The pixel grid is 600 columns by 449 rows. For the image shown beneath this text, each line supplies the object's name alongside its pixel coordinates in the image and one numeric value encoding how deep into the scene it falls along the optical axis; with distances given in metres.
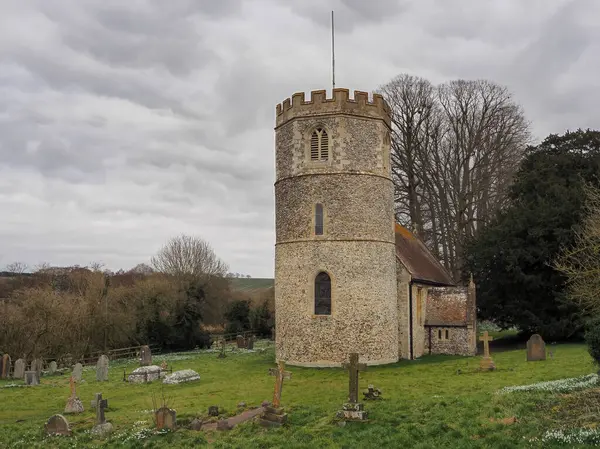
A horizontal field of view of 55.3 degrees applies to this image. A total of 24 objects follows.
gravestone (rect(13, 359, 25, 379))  23.11
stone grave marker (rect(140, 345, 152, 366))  25.47
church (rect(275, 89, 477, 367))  20.08
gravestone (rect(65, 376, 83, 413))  14.53
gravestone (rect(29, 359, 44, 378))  22.08
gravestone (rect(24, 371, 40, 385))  20.52
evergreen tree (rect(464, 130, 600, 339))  25.56
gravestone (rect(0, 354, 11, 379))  23.23
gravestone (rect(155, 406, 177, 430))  11.88
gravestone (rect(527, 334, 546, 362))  18.77
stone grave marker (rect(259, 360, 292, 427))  11.47
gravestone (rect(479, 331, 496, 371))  17.08
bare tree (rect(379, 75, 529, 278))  35.00
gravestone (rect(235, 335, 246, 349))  32.16
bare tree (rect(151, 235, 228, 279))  54.61
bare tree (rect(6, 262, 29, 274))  59.54
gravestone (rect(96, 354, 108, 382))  20.61
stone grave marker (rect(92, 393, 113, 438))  11.95
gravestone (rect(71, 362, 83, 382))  20.27
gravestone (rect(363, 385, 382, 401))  13.23
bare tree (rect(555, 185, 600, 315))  15.55
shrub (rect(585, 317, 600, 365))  11.48
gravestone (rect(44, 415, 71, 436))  12.14
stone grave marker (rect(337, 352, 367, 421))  11.10
